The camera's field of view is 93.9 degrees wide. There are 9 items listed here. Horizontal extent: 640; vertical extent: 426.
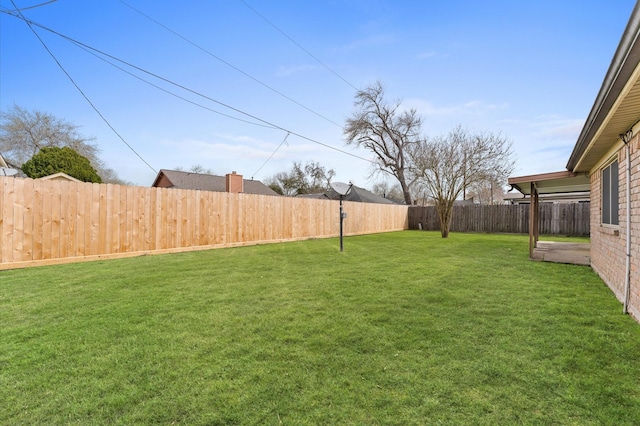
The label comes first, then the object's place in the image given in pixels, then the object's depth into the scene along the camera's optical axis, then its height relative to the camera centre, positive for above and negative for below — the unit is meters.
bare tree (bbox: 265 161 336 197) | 33.33 +3.74
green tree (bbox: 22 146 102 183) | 15.95 +2.63
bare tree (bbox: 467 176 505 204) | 15.95 +1.71
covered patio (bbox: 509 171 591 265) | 6.32 +0.20
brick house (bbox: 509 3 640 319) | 2.07 +0.67
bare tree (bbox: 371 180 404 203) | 38.04 +2.97
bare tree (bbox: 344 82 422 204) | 25.50 +7.28
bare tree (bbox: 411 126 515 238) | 13.68 +2.43
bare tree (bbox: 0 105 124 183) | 19.22 +5.21
